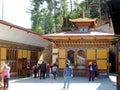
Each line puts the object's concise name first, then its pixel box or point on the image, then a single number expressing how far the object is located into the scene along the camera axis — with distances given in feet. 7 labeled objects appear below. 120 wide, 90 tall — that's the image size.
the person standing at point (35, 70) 51.23
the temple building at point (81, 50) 53.35
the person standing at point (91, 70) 45.47
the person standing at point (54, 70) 48.35
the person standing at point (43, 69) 48.37
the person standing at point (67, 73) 33.82
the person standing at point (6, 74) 30.67
